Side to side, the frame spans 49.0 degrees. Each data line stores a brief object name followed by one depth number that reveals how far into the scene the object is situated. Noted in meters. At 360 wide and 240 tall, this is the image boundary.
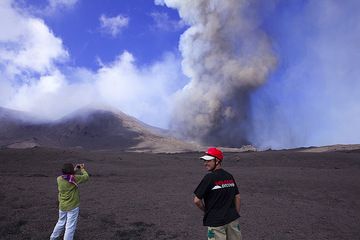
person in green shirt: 6.31
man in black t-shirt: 4.43
